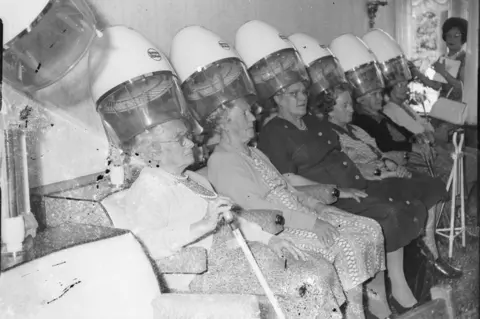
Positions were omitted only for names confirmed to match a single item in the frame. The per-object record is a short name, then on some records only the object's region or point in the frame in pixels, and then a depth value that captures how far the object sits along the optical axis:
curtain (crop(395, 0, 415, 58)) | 3.14
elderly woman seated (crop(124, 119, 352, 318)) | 1.41
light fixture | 3.17
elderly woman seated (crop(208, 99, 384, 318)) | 1.74
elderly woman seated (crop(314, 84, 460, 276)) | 2.43
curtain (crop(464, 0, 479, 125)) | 2.79
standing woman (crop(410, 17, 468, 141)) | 2.89
